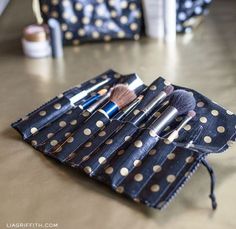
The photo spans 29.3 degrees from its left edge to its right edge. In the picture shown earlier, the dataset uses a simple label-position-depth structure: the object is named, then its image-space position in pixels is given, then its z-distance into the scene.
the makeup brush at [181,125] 0.65
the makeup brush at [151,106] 0.69
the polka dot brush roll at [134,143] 0.59
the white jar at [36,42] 0.97
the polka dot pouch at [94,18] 0.99
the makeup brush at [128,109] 0.71
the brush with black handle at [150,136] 0.61
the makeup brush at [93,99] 0.76
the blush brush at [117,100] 0.72
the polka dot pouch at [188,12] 1.01
